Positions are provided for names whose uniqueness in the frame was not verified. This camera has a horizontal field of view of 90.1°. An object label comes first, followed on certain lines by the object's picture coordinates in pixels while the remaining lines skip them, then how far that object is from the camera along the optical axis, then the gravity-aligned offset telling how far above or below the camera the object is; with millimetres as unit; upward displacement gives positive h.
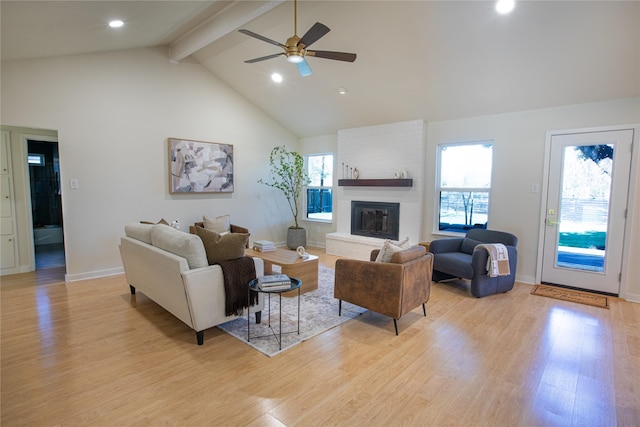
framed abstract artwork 5305 +382
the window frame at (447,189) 4840 +41
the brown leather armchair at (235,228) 5609 -706
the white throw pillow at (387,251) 3079 -584
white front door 3891 -204
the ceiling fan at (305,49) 2615 +1273
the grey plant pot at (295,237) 6598 -974
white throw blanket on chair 3828 -819
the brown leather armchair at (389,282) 2904 -880
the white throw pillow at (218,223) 5434 -597
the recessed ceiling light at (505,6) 2980 +1763
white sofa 2627 -779
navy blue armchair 3889 -880
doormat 3797 -1285
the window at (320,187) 6973 +65
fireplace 5746 -538
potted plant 6648 +234
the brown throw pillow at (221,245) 2838 -503
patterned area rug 2793 -1315
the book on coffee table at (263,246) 4473 -807
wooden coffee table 3879 -956
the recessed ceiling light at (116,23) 3461 +1813
